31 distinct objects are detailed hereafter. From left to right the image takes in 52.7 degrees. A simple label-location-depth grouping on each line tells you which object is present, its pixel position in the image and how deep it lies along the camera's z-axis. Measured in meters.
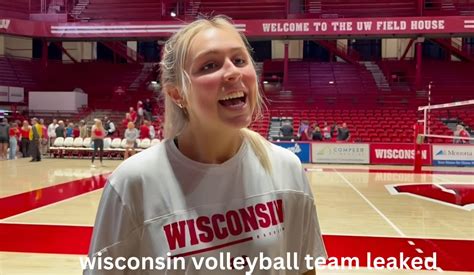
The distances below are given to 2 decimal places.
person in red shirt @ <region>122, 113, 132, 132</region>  15.90
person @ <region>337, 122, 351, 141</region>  16.72
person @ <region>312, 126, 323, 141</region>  16.77
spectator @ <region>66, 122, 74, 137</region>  18.33
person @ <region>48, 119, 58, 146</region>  18.28
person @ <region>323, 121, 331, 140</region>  17.48
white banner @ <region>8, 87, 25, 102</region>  22.56
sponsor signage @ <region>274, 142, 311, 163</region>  16.11
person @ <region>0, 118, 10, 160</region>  16.02
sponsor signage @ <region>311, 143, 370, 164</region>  16.05
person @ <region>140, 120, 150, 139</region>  16.58
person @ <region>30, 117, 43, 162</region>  15.66
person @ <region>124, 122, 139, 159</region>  14.18
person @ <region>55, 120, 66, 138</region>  18.01
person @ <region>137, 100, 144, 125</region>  18.80
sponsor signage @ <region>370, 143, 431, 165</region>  15.56
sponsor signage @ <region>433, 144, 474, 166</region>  15.12
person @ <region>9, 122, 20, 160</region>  16.81
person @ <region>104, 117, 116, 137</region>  18.52
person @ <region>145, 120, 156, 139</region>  17.09
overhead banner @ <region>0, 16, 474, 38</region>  19.06
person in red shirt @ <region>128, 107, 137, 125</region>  16.03
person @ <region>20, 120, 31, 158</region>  16.47
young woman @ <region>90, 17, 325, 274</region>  1.31
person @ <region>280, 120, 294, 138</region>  16.64
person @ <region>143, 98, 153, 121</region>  19.44
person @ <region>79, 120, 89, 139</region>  17.69
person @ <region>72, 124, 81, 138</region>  18.45
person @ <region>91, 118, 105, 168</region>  13.76
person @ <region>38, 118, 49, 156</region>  17.78
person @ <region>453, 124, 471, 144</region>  15.34
